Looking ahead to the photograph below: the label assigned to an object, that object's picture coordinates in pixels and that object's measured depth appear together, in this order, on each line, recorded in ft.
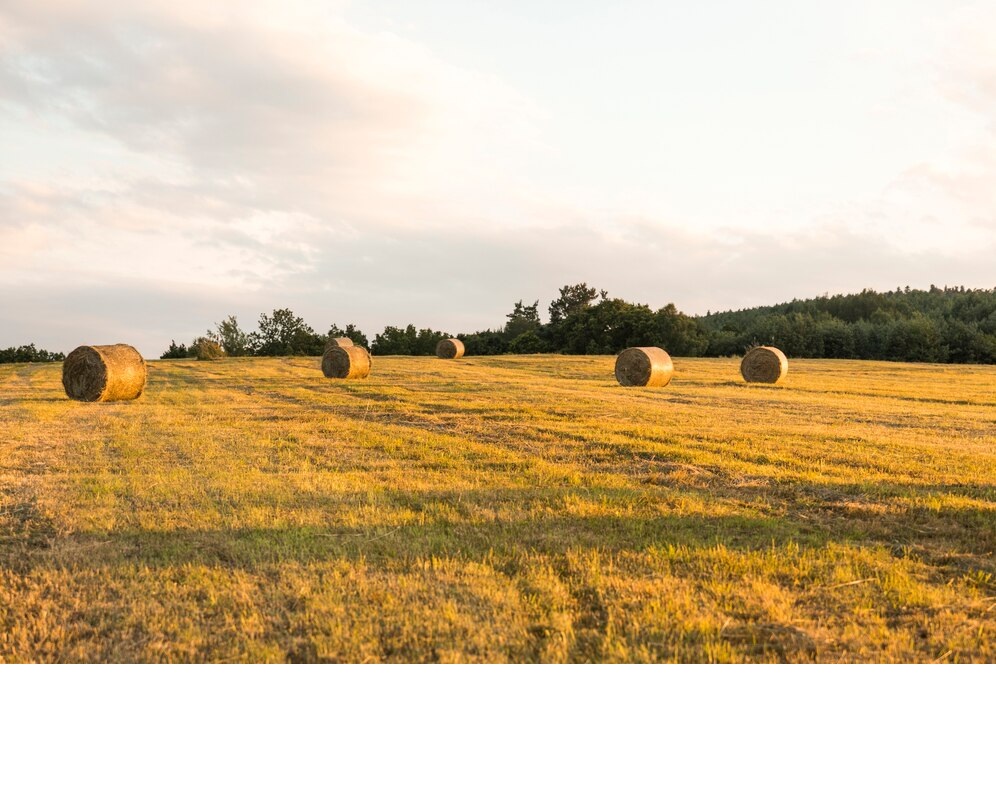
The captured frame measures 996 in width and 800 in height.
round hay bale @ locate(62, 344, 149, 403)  79.97
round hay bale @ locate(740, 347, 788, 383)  120.67
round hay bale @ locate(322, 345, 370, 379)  122.93
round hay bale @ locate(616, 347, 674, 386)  109.81
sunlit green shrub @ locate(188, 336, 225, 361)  207.41
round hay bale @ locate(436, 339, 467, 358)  203.31
